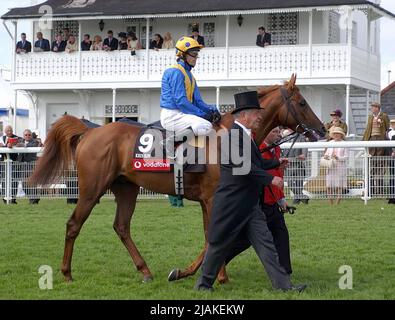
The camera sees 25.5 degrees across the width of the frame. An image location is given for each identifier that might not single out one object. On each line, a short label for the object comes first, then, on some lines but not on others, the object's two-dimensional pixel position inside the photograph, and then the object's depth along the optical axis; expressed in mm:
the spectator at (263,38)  29625
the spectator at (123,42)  31828
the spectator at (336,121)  18261
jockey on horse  8711
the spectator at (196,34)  28438
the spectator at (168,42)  31391
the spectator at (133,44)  31297
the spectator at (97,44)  32094
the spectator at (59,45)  32219
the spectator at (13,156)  18422
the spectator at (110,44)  31422
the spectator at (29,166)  18156
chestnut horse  8781
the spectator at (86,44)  32156
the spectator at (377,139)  16781
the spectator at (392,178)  16458
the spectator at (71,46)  32250
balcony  29297
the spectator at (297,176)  16656
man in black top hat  7702
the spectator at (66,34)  33100
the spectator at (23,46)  32531
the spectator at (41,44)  32312
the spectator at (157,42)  31328
